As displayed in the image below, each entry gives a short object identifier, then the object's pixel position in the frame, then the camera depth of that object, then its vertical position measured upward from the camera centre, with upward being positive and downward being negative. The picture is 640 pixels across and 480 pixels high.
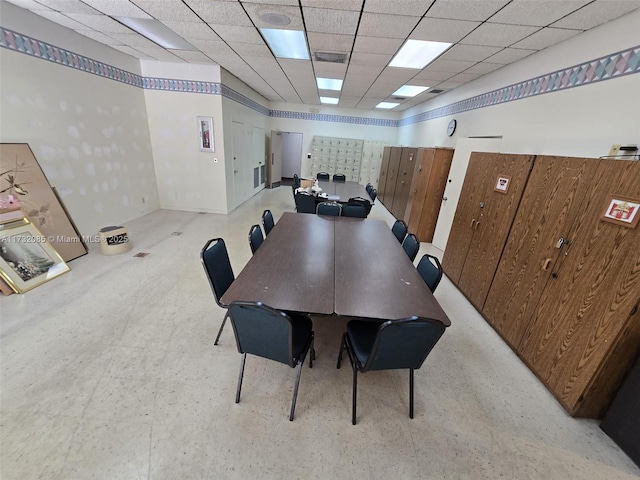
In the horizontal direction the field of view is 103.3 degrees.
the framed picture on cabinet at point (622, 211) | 1.47 -0.19
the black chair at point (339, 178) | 7.77 -0.74
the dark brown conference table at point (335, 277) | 1.59 -0.88
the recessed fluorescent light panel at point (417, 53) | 3.06 +1.33
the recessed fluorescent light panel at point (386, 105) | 7.27 +1.47
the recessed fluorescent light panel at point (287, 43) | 3.01 +1.31
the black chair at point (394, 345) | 1.34 -1.06
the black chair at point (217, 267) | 1.86 -0.93
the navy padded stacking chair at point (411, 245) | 2.45 -0.82
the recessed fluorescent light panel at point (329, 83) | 5.16 +1.41
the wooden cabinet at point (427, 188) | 4.45 -0.49
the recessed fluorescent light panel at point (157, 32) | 3.00 +1.29
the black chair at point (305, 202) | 4.45 -0.87
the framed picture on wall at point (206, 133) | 4.96 +0.15
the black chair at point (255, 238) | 2.38 -0.85
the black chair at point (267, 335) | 1.36 -1.04
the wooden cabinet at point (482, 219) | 2.48 -0.57
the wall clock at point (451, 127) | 4.93 +0.66
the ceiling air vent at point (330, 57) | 3.58 +1.31
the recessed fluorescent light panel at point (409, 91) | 5.19 +1.41
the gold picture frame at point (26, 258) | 2.53 -1.32
